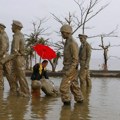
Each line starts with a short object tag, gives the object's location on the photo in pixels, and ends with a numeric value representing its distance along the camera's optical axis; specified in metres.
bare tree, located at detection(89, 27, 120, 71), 32.97
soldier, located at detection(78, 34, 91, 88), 15.55
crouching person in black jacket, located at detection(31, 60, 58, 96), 12.88
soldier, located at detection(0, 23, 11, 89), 13.41
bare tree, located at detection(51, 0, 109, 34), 32.31
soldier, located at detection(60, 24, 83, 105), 10.34
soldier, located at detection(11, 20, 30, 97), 11.96
